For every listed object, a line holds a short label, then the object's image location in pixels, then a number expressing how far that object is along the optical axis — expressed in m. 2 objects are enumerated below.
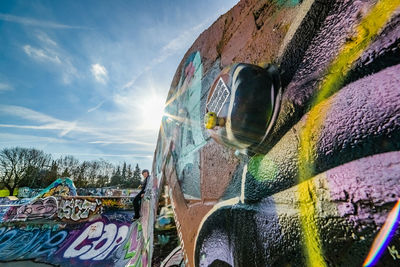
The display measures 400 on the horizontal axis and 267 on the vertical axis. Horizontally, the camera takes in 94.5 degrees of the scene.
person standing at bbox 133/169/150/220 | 6.99
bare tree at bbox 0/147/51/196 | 46.78
